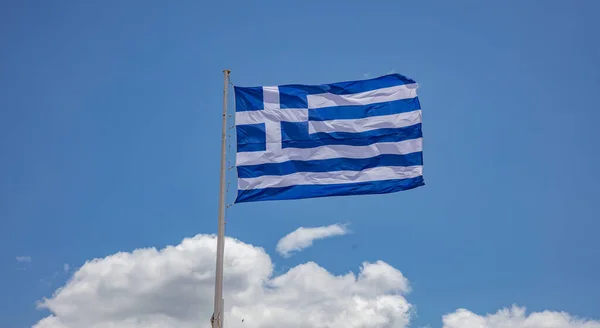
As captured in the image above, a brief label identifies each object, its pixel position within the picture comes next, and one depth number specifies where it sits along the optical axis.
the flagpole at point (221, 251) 24.19
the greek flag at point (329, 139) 27.62
